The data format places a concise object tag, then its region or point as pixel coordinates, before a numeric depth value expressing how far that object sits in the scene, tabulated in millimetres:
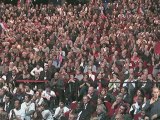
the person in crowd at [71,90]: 21391
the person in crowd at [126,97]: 19302
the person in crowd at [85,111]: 18858
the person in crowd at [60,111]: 19717
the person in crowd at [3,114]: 19281
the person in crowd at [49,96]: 21047
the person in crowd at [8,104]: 20766
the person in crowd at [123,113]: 17594
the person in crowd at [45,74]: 22883
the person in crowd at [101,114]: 18047
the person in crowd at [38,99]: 20516
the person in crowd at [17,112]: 19828
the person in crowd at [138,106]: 18500
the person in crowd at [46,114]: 19386
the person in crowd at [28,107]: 19953
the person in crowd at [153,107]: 17859
